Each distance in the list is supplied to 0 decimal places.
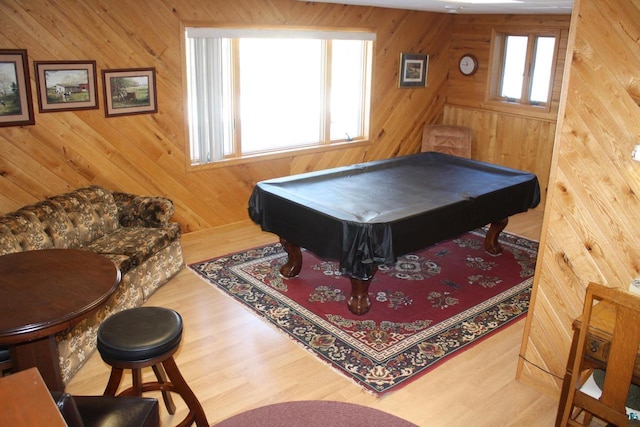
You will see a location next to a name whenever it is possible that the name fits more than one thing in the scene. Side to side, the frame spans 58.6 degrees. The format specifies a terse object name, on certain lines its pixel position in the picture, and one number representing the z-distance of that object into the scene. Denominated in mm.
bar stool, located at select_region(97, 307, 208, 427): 2676
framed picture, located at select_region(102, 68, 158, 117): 5234
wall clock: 7727
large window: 5836
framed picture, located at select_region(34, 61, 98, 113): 4828
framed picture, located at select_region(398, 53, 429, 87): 7578
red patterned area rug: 3951
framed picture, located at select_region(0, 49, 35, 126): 4594
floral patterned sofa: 3852
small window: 7105
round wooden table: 2465
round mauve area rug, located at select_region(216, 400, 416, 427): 2045
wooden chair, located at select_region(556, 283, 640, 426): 2420
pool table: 4098
